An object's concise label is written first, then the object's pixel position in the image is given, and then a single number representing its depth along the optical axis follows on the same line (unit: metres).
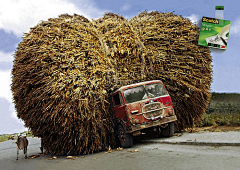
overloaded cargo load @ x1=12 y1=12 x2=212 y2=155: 9.81
